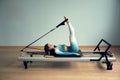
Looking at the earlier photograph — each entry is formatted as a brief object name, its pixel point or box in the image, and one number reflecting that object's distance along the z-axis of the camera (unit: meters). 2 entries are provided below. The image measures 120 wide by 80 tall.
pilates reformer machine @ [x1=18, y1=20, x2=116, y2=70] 3.08
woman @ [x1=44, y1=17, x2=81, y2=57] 3.15
